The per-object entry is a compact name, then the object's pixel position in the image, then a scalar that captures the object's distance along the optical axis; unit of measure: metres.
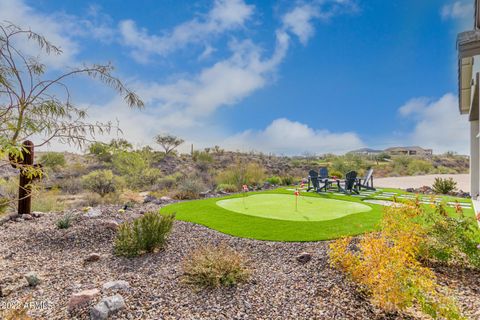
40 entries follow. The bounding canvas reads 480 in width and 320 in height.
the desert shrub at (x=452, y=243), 4.04
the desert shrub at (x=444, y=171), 25.66
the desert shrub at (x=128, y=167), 16.16
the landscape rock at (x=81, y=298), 3.22
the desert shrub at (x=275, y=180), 15.67
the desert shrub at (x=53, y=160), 19.39
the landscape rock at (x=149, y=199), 10.71
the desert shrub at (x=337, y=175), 18.52
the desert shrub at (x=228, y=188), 13.24
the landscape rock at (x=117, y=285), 3.57
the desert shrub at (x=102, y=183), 13.04
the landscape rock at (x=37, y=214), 7.94
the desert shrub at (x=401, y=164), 25.30
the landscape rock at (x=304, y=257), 4.39
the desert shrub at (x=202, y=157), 27.24
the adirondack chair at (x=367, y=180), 12.83
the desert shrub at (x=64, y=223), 6.45
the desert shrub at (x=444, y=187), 12.39
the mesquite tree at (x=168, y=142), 31.83
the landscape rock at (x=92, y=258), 4.89
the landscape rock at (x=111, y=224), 6.41
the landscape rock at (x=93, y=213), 7.35
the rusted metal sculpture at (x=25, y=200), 7.02
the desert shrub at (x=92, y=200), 10.77
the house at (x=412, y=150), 59.42
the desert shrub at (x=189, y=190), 11.76
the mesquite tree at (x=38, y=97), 3.17
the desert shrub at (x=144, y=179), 15.97
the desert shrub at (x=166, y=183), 16.08
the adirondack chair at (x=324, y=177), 11.83
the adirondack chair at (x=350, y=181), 11.49
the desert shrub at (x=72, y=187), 14.70
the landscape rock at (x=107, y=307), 2.98
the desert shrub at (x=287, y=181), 16.04
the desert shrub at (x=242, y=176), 15.09
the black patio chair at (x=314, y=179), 11.86
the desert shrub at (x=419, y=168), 24.93
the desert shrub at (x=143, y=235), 5.00
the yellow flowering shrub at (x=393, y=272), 2.64
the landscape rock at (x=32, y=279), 4.00
